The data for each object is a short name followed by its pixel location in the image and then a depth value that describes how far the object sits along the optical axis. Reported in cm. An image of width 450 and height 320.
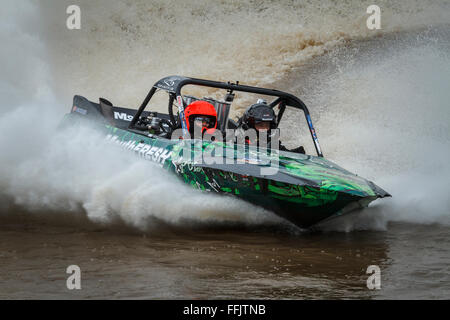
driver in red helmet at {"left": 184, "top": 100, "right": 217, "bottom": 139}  1349
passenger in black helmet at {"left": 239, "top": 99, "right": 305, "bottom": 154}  1375
